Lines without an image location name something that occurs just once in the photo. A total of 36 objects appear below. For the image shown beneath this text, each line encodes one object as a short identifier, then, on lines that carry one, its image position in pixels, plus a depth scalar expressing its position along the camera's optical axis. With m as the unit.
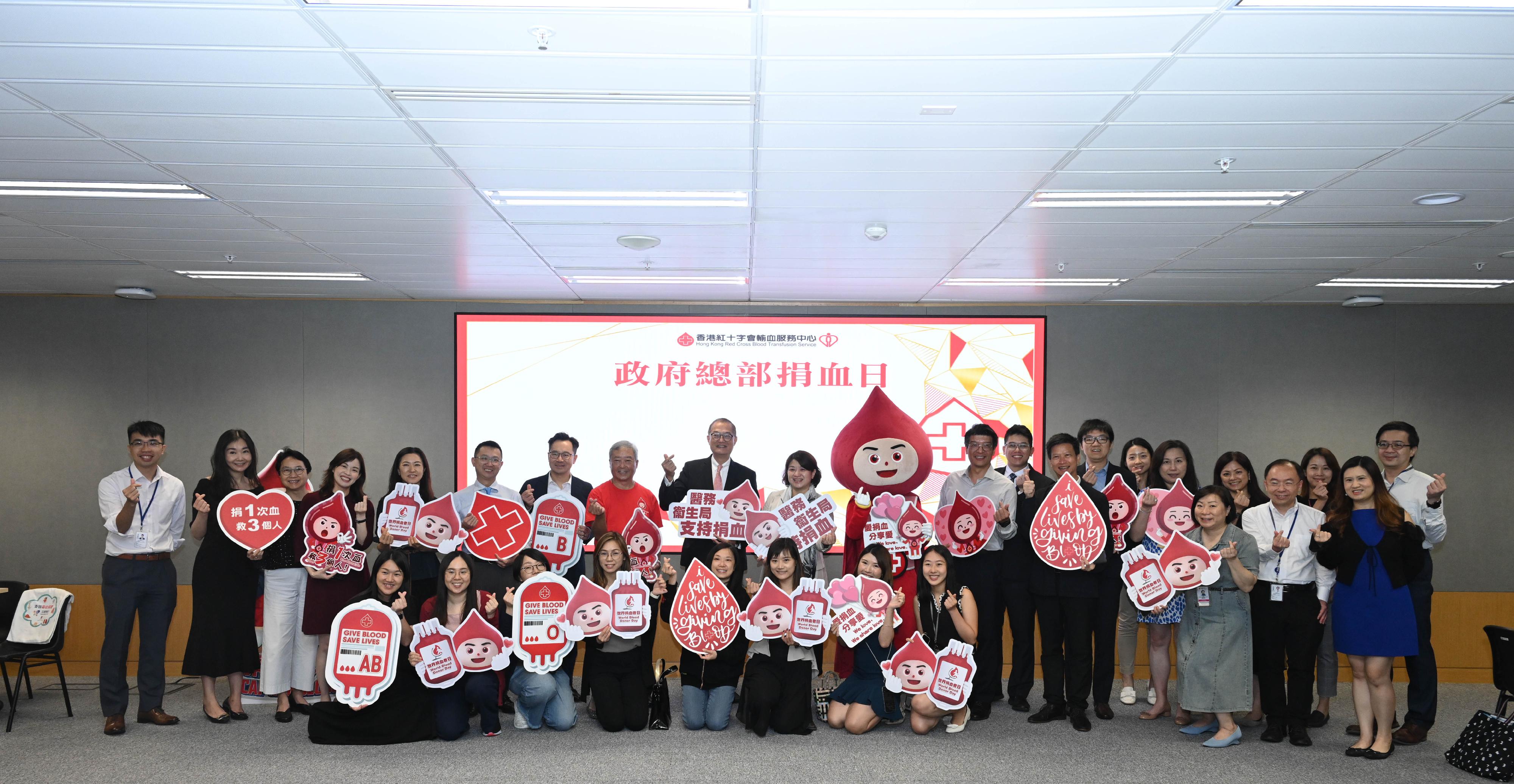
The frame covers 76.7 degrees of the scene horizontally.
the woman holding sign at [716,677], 4.81
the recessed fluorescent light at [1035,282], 6.23
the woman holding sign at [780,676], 4.73
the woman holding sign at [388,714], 4.58
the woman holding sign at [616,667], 4.79
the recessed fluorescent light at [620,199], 4.22
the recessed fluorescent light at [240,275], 6.11
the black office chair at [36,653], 5.08
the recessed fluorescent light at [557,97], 3.01
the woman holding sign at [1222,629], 4.59
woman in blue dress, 4.38
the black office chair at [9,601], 5.54
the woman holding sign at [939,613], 4.75
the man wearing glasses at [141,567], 4.82
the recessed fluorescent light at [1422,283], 6.23
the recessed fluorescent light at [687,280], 6.22
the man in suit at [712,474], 5.53
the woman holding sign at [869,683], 4.78
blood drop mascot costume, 5.48
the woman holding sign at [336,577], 5.01
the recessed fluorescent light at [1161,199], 4.18
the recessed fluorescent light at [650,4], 2.42
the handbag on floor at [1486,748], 4.20
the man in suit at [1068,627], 4.98
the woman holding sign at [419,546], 5.18
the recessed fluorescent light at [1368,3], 2.39
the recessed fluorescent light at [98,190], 4.09
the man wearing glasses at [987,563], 5.09
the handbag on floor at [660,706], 4.84
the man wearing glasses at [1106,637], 5.12
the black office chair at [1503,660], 4.47
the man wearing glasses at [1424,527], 4.66
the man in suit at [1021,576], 5.16
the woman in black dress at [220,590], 4.91
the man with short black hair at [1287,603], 4.64
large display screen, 7.17
